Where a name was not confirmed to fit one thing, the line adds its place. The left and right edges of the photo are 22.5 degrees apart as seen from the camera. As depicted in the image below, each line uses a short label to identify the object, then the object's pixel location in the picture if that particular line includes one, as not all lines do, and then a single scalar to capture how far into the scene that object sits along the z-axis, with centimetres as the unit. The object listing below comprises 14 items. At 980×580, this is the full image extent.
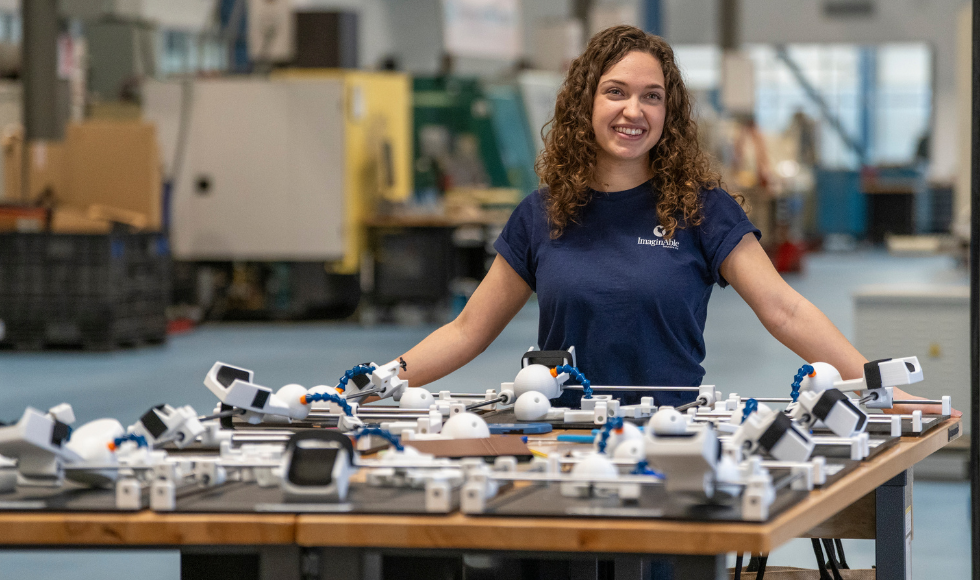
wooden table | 354
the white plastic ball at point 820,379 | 419
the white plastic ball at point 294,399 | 414
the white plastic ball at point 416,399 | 428
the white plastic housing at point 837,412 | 390
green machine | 1715
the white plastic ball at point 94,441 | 372
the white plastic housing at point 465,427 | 397
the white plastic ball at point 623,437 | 379
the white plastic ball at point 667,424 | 375
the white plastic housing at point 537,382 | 424
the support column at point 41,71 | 1329
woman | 455
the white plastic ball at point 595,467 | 366
